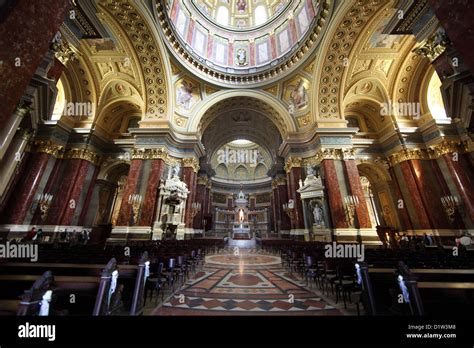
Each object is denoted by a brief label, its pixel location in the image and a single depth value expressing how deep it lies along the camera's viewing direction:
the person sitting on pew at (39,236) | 9.04
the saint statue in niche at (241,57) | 17.99
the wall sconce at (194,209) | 15.18
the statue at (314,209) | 11.73
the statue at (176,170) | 14.10
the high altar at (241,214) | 23.00
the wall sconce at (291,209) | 14.19
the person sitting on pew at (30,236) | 8.54
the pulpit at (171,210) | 11.96
